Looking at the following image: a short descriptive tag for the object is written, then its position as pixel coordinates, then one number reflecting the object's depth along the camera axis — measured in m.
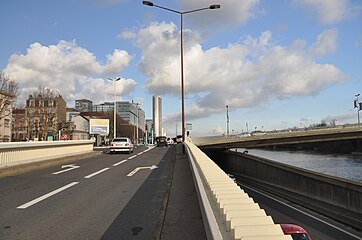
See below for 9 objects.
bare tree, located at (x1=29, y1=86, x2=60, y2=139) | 60.88
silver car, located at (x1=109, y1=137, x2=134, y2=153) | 28.78
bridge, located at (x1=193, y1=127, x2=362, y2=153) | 53.88
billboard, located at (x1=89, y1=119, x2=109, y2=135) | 52.19
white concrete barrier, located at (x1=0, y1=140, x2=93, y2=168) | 12.80
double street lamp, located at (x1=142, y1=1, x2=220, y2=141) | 27.70
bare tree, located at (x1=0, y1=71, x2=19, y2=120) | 46.59
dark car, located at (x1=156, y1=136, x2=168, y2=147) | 56.28
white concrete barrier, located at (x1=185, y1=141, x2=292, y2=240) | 2.65
